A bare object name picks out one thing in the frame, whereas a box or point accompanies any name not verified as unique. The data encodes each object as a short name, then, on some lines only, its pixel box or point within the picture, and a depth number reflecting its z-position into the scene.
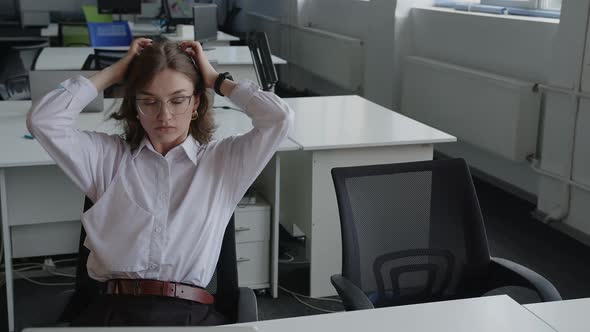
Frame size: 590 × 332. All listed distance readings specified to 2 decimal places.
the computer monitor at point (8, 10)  11.18
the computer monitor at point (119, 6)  7.64
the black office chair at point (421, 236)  1.96
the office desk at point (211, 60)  5.02
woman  1.67
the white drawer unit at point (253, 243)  3.08
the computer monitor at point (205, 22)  5.68
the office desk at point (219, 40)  6.55
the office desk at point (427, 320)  1.37
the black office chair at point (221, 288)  1.74
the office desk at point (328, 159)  3.02
